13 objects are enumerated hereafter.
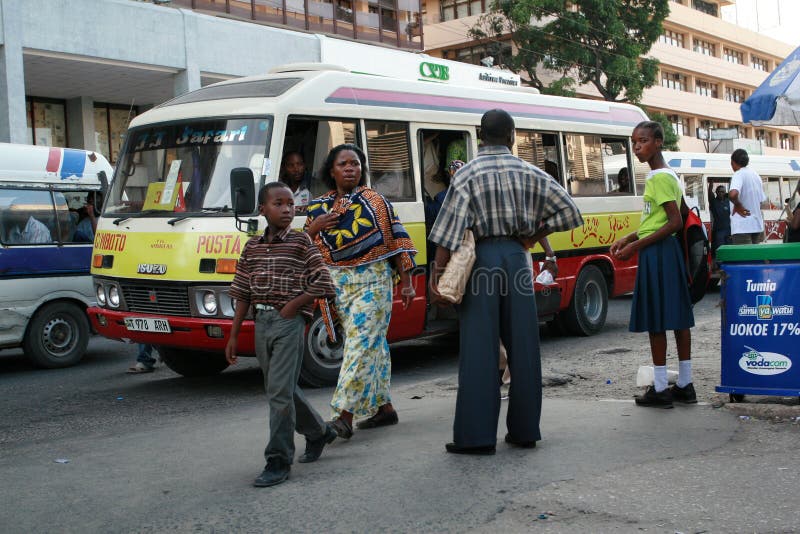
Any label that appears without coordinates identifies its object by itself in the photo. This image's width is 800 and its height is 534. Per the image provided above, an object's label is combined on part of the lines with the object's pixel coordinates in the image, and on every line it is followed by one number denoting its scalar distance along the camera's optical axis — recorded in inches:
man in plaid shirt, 199.6
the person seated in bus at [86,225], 422.6
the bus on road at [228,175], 300.8
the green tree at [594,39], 1416.1
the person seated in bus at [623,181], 455.2
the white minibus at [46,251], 395.5
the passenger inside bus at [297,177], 307.9
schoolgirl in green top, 235.6
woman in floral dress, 226.8
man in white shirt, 473.4
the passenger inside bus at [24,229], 398.0
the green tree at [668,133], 1617.9
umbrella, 308.7
